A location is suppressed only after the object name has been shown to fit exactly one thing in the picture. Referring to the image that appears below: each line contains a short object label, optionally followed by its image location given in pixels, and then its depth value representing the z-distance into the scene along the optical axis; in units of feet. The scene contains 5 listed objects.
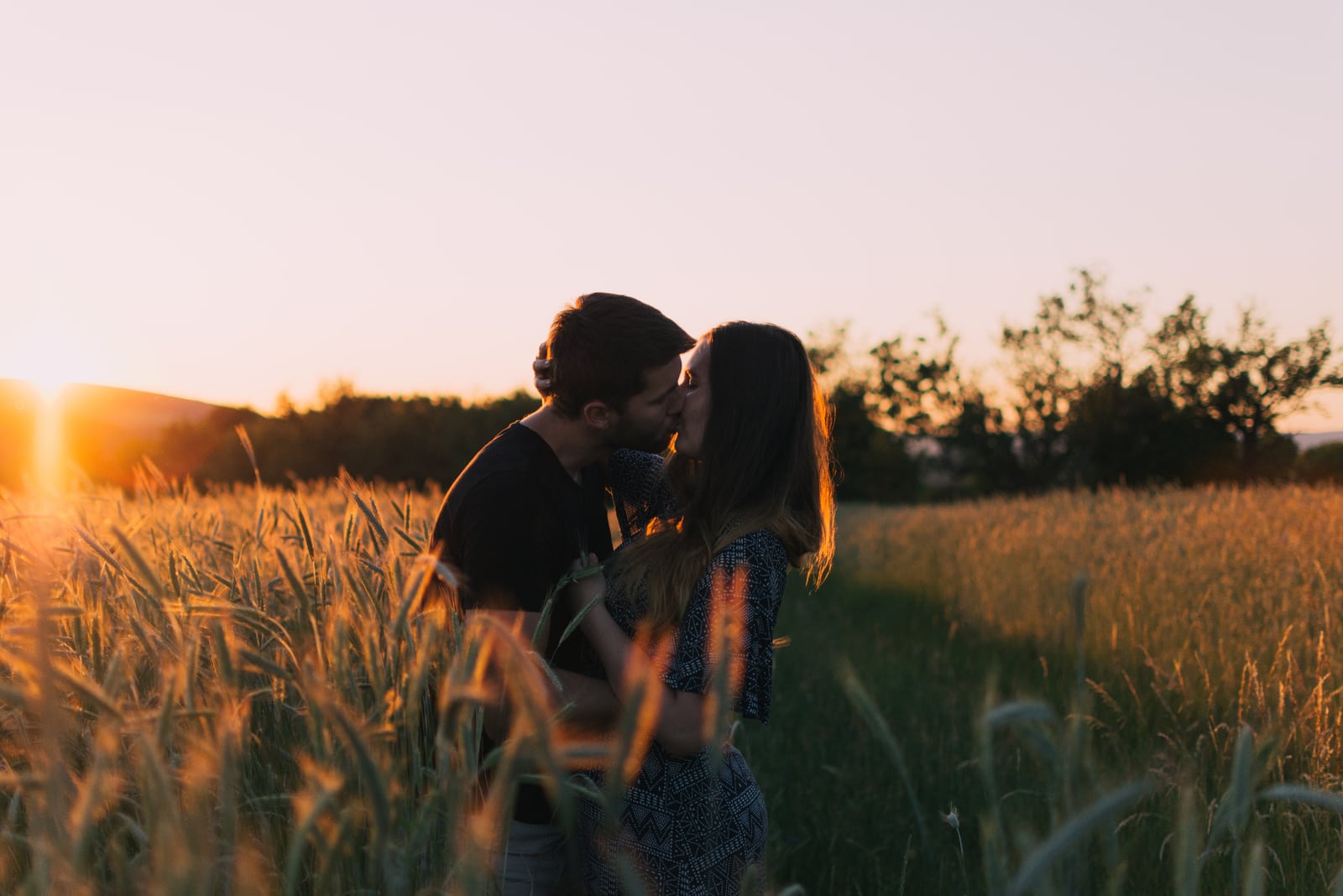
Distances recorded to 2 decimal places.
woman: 7.15
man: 7.35
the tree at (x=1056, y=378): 156.15
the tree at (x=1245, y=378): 153.99
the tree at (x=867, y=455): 161.38
